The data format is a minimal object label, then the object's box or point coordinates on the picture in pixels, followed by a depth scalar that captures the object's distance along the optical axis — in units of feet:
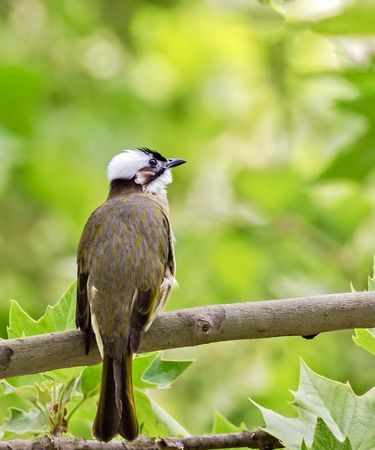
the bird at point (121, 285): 20.34
